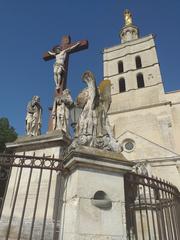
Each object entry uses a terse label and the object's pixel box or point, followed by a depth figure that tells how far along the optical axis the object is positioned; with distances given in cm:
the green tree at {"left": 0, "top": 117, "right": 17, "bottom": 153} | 2025
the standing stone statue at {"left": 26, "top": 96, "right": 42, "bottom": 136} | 692
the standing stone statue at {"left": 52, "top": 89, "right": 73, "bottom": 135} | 659
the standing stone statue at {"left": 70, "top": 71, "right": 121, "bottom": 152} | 417
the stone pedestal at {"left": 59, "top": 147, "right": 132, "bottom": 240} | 323
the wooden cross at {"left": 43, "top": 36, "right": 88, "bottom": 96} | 859
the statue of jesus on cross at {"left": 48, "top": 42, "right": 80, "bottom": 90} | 812
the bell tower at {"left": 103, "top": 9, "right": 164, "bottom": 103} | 3569
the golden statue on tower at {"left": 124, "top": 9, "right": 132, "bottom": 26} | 4762
